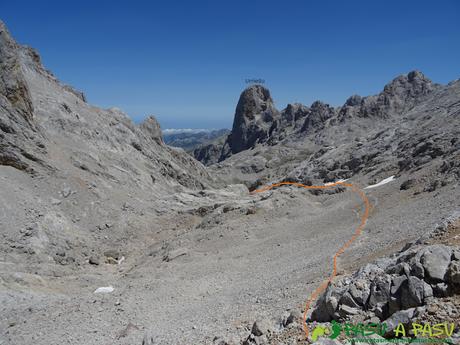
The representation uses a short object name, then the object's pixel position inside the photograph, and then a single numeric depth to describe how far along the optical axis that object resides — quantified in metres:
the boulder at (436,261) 10.24
